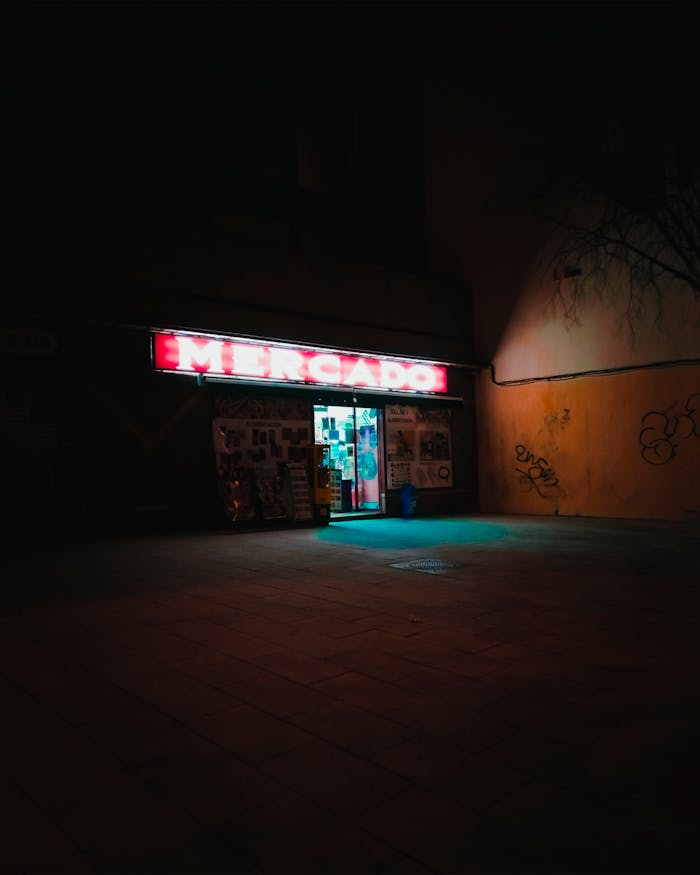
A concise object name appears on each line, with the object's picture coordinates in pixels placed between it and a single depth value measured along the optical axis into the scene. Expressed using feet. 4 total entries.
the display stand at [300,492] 43.86
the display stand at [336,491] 51.57
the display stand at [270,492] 42.88
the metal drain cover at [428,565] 25.76
